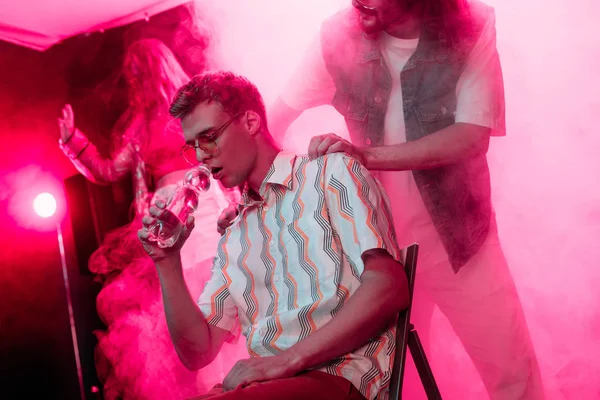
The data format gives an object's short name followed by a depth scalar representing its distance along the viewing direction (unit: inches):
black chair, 54.9
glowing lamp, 127.4
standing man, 80.2
